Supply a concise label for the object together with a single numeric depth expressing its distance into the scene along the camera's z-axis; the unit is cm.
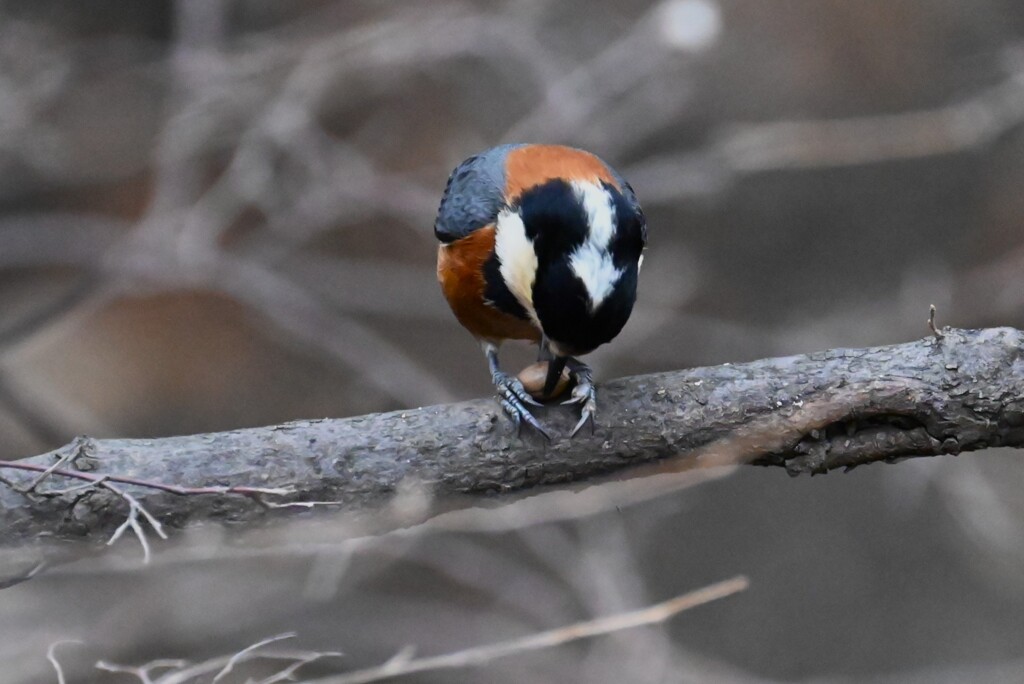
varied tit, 338
